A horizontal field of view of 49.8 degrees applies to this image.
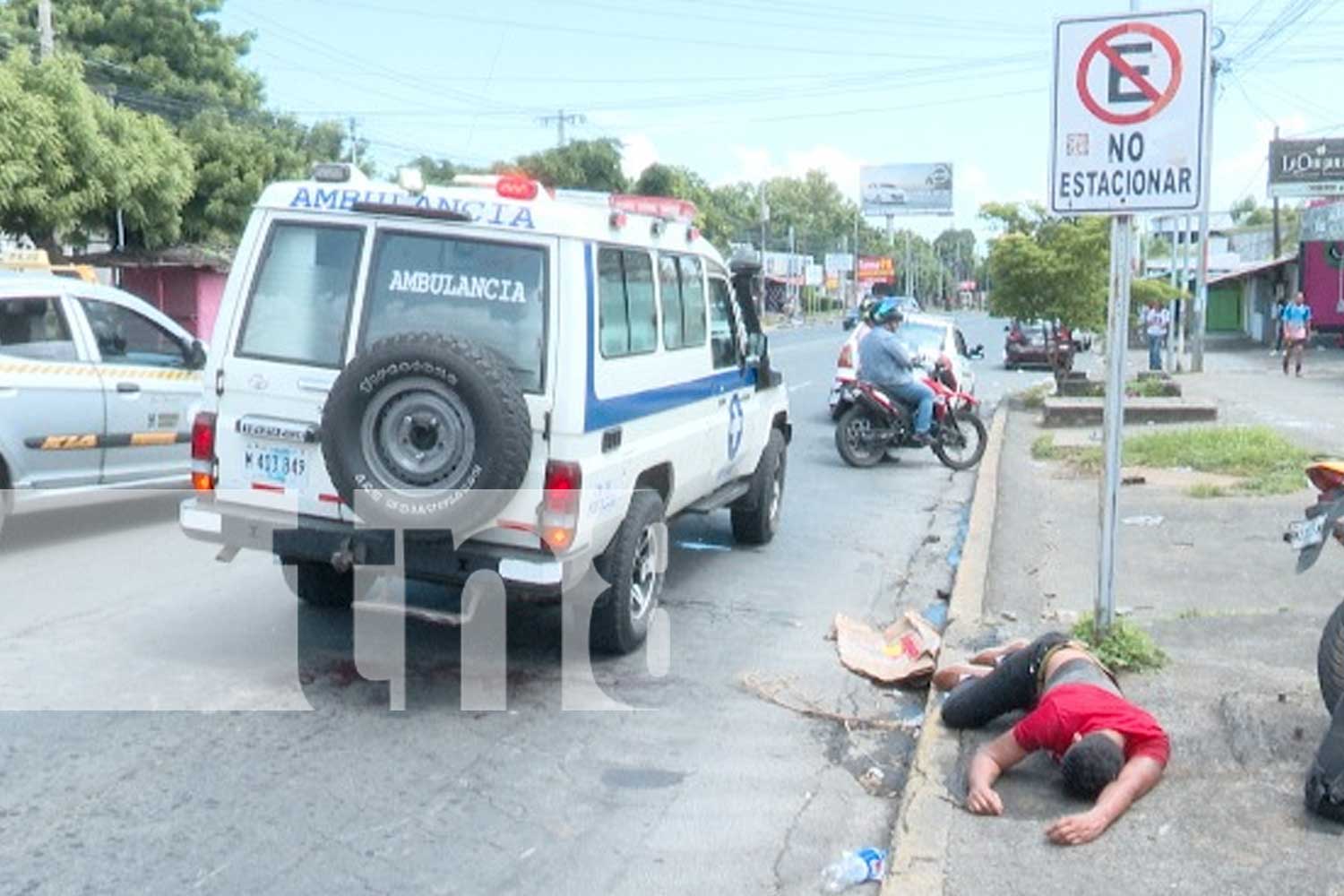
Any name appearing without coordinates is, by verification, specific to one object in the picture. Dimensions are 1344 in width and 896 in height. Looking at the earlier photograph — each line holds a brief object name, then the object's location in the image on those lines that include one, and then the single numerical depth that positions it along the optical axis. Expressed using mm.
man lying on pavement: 4816
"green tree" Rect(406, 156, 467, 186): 43000
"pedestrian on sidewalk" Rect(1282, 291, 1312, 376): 28703
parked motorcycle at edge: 4746
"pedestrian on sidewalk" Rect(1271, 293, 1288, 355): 39453
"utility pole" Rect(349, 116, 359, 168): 44044
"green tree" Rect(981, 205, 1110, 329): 22078
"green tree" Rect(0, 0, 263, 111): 31453
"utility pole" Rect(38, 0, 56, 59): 22812
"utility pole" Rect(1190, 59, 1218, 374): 30453
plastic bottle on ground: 4652
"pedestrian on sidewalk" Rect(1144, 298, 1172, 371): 32031
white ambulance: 6094
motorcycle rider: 14484
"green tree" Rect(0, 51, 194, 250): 17938
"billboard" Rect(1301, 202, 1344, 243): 37188
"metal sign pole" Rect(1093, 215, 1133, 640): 6344
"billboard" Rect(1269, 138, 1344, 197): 39625
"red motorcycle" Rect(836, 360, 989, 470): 14703
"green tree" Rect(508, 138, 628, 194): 41894
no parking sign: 6199
